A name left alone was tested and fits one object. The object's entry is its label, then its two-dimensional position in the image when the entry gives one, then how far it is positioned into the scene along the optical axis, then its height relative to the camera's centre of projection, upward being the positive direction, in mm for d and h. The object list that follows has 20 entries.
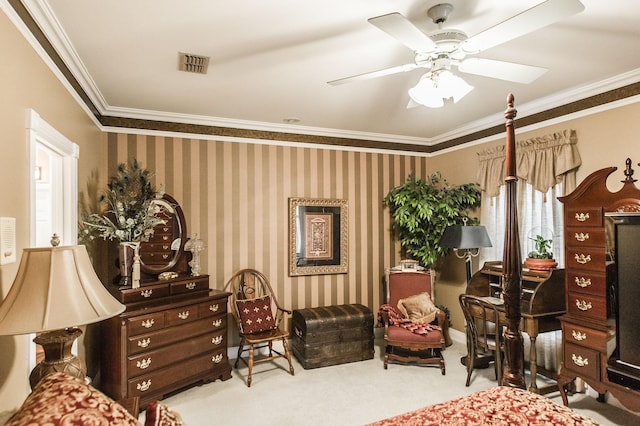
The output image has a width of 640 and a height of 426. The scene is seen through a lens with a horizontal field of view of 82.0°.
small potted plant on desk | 3301 -356
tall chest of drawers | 2582 -496
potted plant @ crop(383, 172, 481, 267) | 4406 +108
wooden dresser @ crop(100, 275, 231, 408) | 2920 -1012
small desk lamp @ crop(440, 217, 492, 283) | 3871 -191
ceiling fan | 1620 +863
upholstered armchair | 3773 -1092
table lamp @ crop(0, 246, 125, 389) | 1417 -325
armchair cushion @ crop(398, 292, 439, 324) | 4008 -992
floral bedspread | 1539 -849
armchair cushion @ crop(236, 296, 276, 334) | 3762 -982
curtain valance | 3361 +566
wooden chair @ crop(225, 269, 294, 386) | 3696 -980
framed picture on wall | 4500 -194
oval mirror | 3555 -201
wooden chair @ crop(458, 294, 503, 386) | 3219 -1038
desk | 3064 -750
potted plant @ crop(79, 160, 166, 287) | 3119 +34
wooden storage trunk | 3912 -1260
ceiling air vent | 2613 +1169
